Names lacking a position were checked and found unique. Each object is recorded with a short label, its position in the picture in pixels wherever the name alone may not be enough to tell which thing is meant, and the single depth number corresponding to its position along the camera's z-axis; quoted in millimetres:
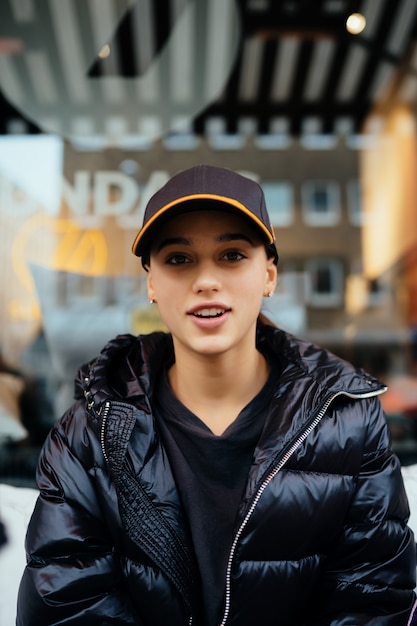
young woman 917
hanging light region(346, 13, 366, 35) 3547
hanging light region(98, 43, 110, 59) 3565
